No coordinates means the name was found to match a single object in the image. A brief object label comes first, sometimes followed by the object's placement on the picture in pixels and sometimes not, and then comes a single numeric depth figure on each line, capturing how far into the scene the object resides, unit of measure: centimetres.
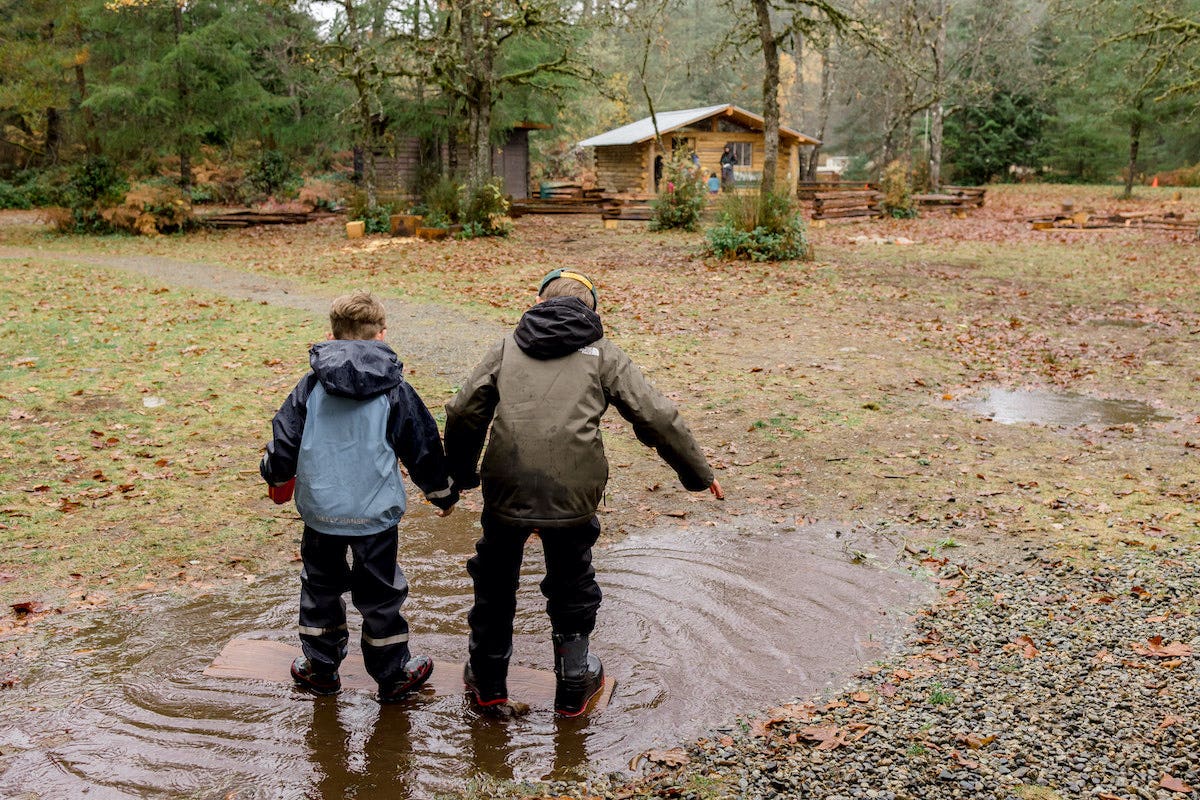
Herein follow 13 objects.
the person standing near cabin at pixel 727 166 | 3769
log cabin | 3681
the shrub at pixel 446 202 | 2420
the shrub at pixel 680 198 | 2462
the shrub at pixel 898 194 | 3014
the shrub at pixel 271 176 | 3456
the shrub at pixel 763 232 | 1834
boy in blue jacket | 369
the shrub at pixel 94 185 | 2436
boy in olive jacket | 363
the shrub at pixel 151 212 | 2423
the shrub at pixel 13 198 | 3238
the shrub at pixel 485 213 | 2367
